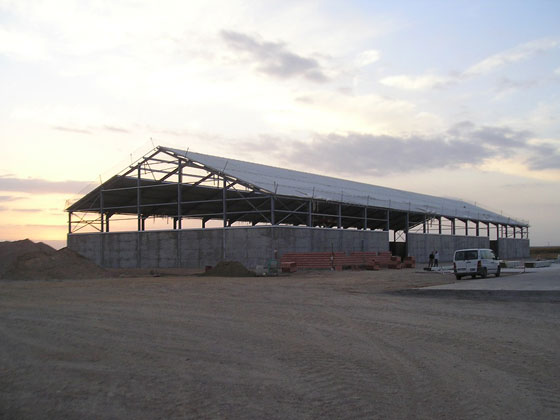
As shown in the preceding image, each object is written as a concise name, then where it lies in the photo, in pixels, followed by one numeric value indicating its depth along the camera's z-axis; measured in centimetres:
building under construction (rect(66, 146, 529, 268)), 3709
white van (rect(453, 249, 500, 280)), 2859
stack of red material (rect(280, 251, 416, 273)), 3597
